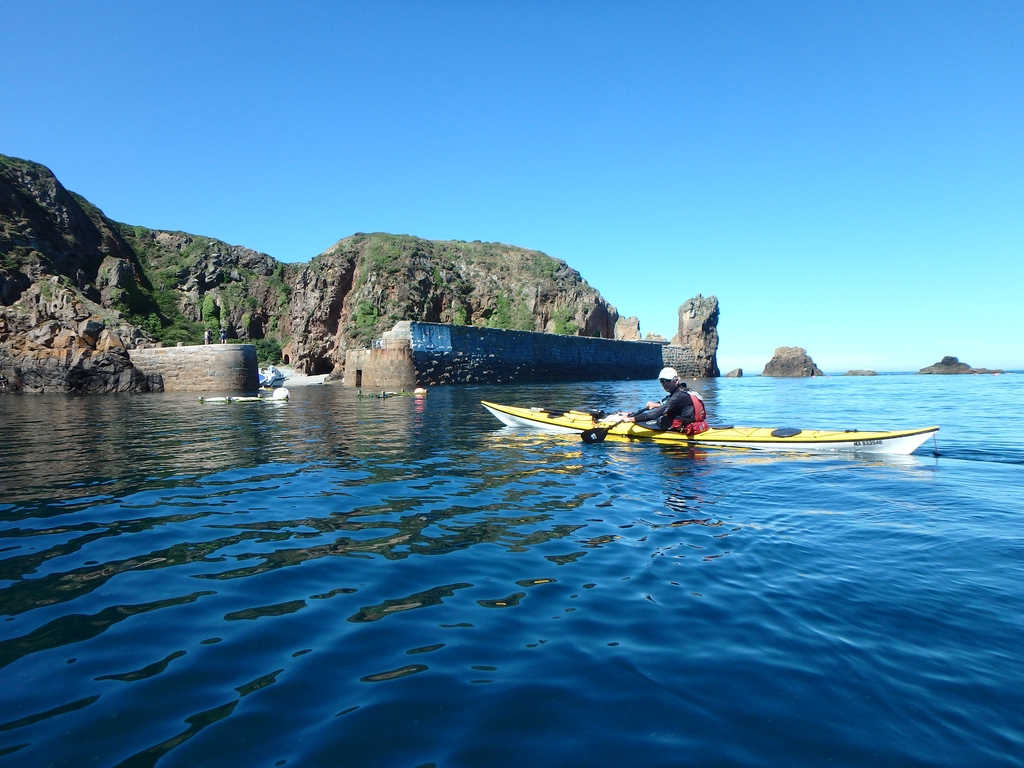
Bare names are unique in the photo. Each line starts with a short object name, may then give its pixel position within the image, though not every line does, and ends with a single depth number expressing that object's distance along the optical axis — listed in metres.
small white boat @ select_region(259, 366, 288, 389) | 34.08
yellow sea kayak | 8.12
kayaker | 8.84
